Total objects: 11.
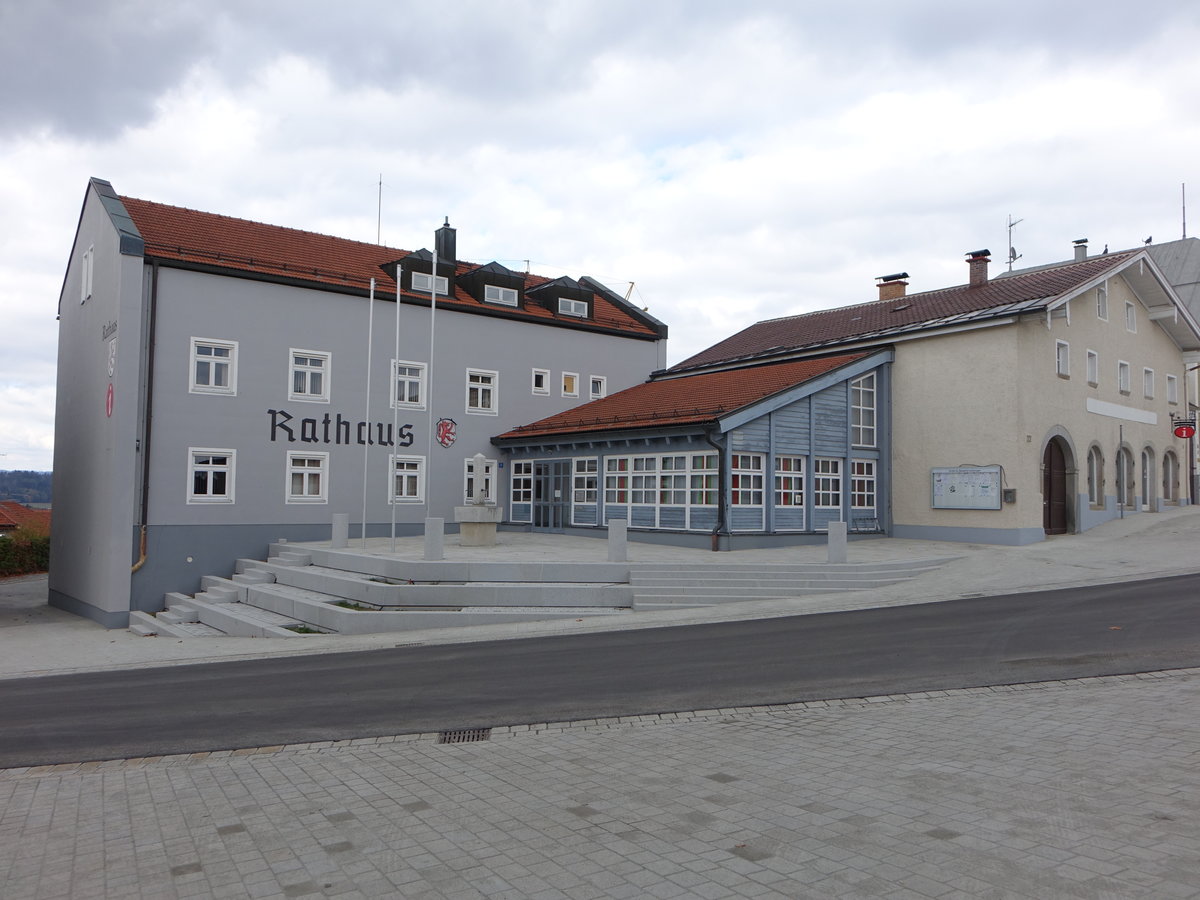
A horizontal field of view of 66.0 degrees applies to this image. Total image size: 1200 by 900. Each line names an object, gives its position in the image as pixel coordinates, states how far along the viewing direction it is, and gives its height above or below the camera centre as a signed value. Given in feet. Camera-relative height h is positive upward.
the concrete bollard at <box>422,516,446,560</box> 57.22 -2.36
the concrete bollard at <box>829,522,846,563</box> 62.18 -2.68
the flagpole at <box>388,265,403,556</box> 74.40 +5.76
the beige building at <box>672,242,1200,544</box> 78.18 +10.36
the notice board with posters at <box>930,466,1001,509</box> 78.23 +1.68
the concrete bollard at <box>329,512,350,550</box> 71.77 -2.51
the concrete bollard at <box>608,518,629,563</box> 58.90 -2.52
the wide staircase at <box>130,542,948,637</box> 52.37 -5.38
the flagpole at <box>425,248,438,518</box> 74.28 +3.59
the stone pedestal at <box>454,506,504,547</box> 71.10 -1.75
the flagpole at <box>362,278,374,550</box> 81.99 +5.14
